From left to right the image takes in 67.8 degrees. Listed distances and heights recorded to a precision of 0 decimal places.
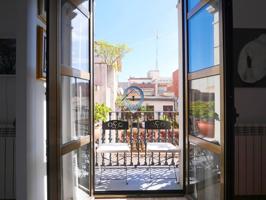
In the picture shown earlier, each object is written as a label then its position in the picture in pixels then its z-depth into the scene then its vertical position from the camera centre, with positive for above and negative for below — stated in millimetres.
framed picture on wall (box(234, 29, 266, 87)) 2170 +492
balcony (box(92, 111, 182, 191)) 2552 -1013
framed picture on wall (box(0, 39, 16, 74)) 1780 +415
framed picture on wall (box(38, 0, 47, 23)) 1701 +803
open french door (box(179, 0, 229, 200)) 1500 +51
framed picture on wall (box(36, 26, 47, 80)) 1662 +404
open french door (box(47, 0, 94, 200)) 1427 +18
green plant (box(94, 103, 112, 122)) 3396 -182
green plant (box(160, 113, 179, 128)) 3562 -289
